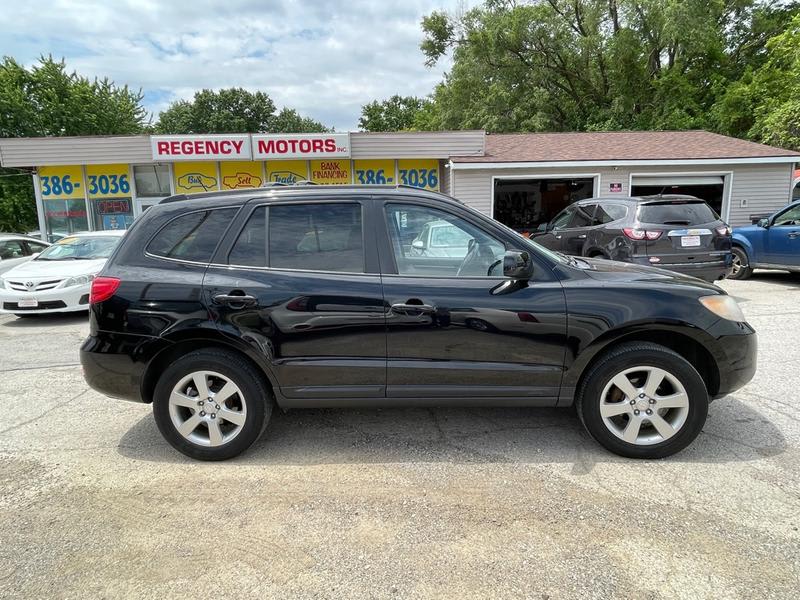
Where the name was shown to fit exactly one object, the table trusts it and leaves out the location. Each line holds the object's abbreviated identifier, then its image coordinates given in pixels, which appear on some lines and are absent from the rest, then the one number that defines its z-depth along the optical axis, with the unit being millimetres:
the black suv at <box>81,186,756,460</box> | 3119
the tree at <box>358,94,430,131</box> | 60500
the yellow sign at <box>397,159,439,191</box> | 15680
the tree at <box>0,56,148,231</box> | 24109
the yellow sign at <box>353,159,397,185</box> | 15648
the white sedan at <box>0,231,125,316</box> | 7781
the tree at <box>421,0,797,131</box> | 22531
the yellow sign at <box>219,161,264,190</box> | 15492
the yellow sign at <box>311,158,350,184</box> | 15517
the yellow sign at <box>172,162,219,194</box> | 15398
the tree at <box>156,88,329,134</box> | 47906
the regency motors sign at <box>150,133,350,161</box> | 14125
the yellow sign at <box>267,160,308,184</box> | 15461
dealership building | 13977
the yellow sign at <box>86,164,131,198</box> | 15430
